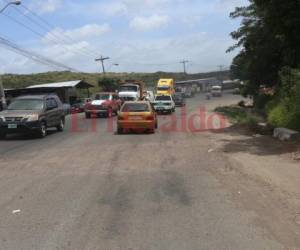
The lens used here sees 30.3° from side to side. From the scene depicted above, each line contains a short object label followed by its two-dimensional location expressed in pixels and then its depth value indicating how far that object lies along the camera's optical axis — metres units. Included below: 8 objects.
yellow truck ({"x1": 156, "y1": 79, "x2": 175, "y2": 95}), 69.06
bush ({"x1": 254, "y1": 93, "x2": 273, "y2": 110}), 38.42
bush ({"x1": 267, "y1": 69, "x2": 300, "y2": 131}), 19.47
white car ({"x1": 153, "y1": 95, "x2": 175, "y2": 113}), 45.81
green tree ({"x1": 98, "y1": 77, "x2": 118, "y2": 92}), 81.50
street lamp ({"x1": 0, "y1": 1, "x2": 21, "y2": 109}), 38.47
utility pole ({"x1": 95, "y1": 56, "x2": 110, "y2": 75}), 93.88
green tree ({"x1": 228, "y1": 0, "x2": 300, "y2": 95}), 30.91
